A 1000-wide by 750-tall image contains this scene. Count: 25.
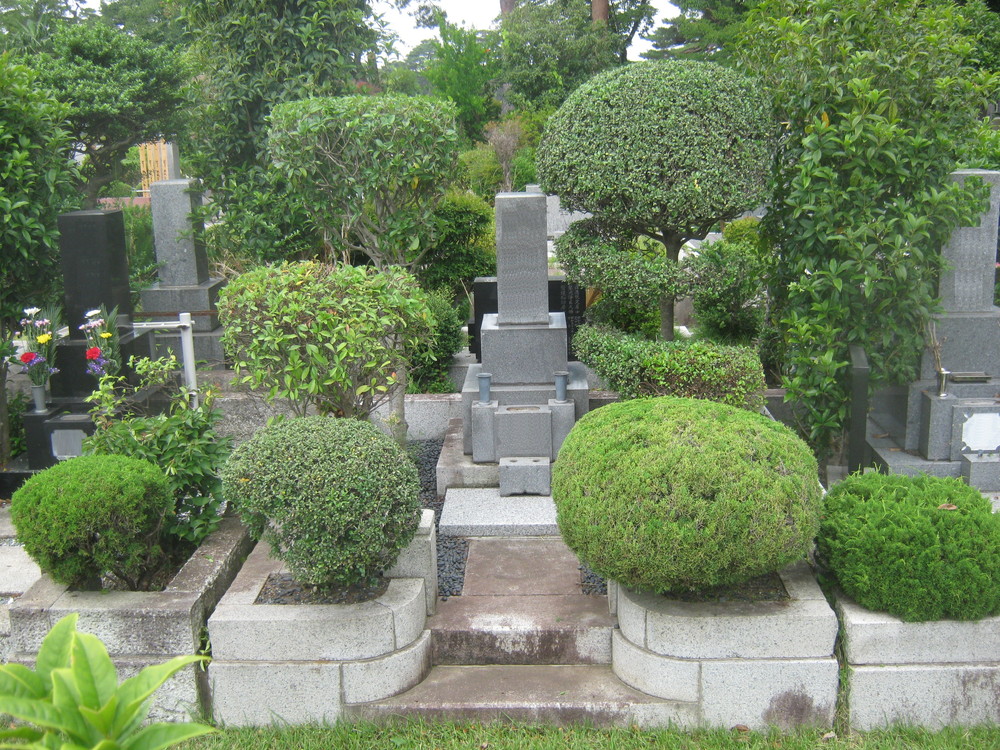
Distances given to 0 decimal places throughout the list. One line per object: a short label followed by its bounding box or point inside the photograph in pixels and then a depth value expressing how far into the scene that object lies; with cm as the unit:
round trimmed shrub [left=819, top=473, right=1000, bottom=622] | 464
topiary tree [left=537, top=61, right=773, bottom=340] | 714
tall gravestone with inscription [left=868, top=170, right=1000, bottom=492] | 711
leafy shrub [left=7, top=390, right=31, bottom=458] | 827
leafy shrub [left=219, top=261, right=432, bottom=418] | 620
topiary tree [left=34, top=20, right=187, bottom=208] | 1378
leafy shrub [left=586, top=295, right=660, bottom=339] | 820
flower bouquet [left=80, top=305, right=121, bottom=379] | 674
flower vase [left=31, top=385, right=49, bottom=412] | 735
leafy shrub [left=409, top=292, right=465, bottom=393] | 955
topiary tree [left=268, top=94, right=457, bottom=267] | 821
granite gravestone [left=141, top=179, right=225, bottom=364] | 1067
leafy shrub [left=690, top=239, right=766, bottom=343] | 748
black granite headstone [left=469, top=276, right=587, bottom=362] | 1045
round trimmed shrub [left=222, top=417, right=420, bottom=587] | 470
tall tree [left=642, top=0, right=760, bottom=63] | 2439
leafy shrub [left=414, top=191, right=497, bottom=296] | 1131
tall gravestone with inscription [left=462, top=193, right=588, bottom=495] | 737
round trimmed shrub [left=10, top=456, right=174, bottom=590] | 495
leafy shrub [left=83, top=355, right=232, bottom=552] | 582
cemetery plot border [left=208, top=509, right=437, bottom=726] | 487
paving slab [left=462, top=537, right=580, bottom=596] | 584
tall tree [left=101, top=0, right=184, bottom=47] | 2681
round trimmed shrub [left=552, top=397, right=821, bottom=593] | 459
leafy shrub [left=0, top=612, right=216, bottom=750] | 273
